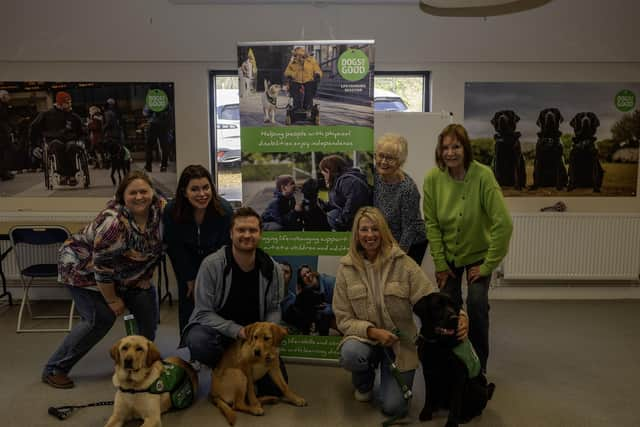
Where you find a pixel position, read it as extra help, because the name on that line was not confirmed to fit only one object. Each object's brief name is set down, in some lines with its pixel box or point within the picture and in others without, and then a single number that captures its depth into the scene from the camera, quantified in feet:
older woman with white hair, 9.90
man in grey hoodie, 8.93
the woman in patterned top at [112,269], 9.33
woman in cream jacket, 8.64
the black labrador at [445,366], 7.99
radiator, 15.40
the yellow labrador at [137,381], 7.94
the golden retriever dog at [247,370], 8.47
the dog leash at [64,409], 8.75
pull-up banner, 10.06
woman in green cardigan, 8.95
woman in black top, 9.66
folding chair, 13.14
